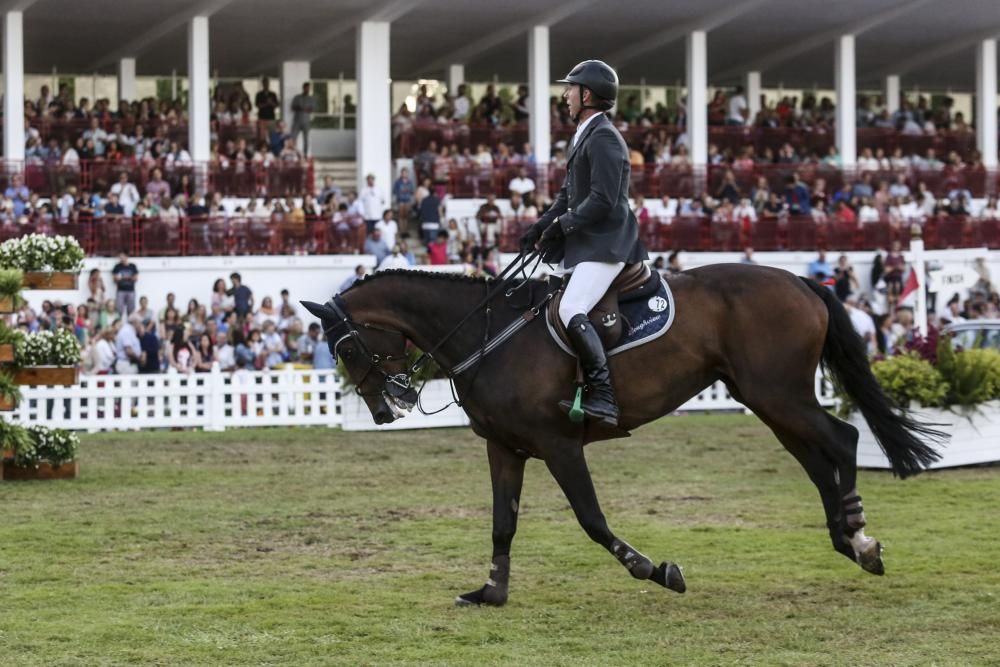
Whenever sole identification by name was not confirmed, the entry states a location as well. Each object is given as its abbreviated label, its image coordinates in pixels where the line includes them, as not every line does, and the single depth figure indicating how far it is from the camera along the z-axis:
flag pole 19.53
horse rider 8.77
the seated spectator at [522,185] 31.31
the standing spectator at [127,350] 23.45
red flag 21.73
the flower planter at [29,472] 15.68
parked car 19.48
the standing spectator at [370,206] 29.70
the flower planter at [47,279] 15.00
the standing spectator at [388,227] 28.91
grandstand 28.69
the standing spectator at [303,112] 34.25
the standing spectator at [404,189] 31.12
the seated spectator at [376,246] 28.66
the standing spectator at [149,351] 23.53
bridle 9.04
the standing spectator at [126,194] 27.95
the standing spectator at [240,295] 26.58
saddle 8.93
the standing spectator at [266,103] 34.34
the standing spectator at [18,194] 26.91
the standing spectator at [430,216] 29.72
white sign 19.80
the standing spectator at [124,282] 26.61
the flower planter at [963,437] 15.82
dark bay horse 8.91
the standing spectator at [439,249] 28.59
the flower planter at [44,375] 15.38
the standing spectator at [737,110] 37.22
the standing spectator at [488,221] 29.58
